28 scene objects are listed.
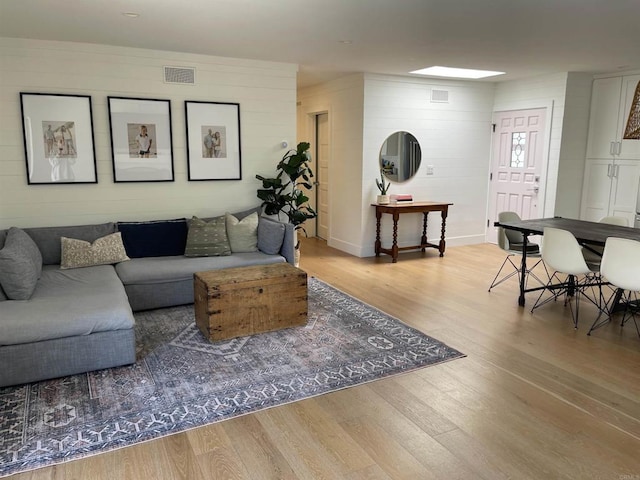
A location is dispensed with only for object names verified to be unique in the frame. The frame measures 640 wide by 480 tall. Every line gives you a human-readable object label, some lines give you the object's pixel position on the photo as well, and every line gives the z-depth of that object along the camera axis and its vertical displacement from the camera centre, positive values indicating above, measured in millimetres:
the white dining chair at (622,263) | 3578 -784
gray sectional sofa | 2986 -1038
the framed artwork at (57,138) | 4621 +169
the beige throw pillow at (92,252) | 4352 -895
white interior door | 7617 -257
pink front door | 6777 -51
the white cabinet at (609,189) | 6066 -367
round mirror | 6721 +31
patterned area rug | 2484 -1439
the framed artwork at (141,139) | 4980 +171
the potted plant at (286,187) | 5648 -373
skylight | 6156 +1149
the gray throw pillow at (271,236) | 4887 -818
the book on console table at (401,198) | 6695 -554
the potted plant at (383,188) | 6551 -414
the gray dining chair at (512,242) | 4867 -875
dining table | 4129 -650
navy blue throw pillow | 4789 -831
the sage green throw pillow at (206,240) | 4809 -845
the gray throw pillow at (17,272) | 3332 -839
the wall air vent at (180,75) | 5148 +877
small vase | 6543 -569
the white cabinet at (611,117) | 6023 +562
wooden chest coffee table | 3650 -1132
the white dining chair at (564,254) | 4074 -818
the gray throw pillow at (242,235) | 5008 -819
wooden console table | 6402 -747
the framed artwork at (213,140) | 5363 +182
